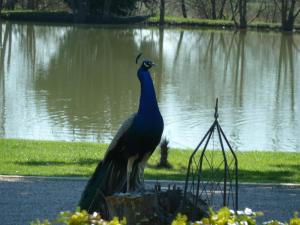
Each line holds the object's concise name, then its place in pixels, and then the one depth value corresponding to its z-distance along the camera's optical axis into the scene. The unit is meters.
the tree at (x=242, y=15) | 81.24
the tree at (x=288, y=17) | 81.54
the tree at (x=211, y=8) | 91.84
